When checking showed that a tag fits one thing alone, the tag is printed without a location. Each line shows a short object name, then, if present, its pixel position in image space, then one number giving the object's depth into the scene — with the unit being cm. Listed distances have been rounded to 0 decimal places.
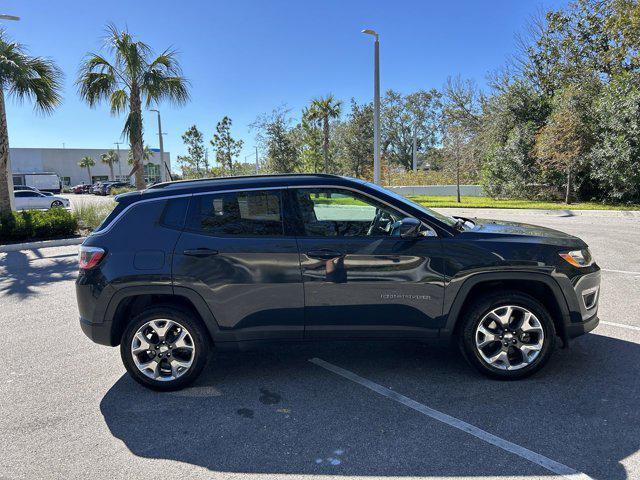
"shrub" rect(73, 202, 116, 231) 1560
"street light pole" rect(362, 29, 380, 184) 1667
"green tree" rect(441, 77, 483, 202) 2947
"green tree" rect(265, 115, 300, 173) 3875
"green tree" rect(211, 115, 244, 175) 4391
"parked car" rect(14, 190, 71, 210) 2841
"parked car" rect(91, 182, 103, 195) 5424
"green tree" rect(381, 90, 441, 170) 5888
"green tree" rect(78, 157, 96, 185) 7846
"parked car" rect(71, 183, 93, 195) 5972
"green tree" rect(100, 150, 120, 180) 8001
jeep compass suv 352
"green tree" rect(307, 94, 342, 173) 3625
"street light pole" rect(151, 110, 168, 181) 2802
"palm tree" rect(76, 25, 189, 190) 1638
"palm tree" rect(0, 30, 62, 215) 1342
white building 7357
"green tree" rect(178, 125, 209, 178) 4797
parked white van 4484
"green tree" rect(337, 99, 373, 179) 4575
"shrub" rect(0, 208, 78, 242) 1286
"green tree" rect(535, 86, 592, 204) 2086
